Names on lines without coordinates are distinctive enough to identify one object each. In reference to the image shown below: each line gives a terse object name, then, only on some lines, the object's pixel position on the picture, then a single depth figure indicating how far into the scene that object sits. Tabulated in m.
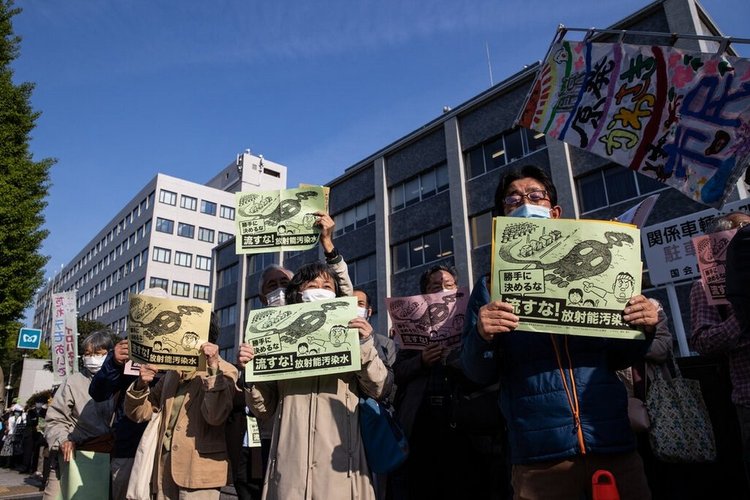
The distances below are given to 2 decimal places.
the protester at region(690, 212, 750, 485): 2.75
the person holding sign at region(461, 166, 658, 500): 1.94
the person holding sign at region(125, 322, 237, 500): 3.20
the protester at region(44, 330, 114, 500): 4.03
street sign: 15.38
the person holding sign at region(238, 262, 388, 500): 2.65
